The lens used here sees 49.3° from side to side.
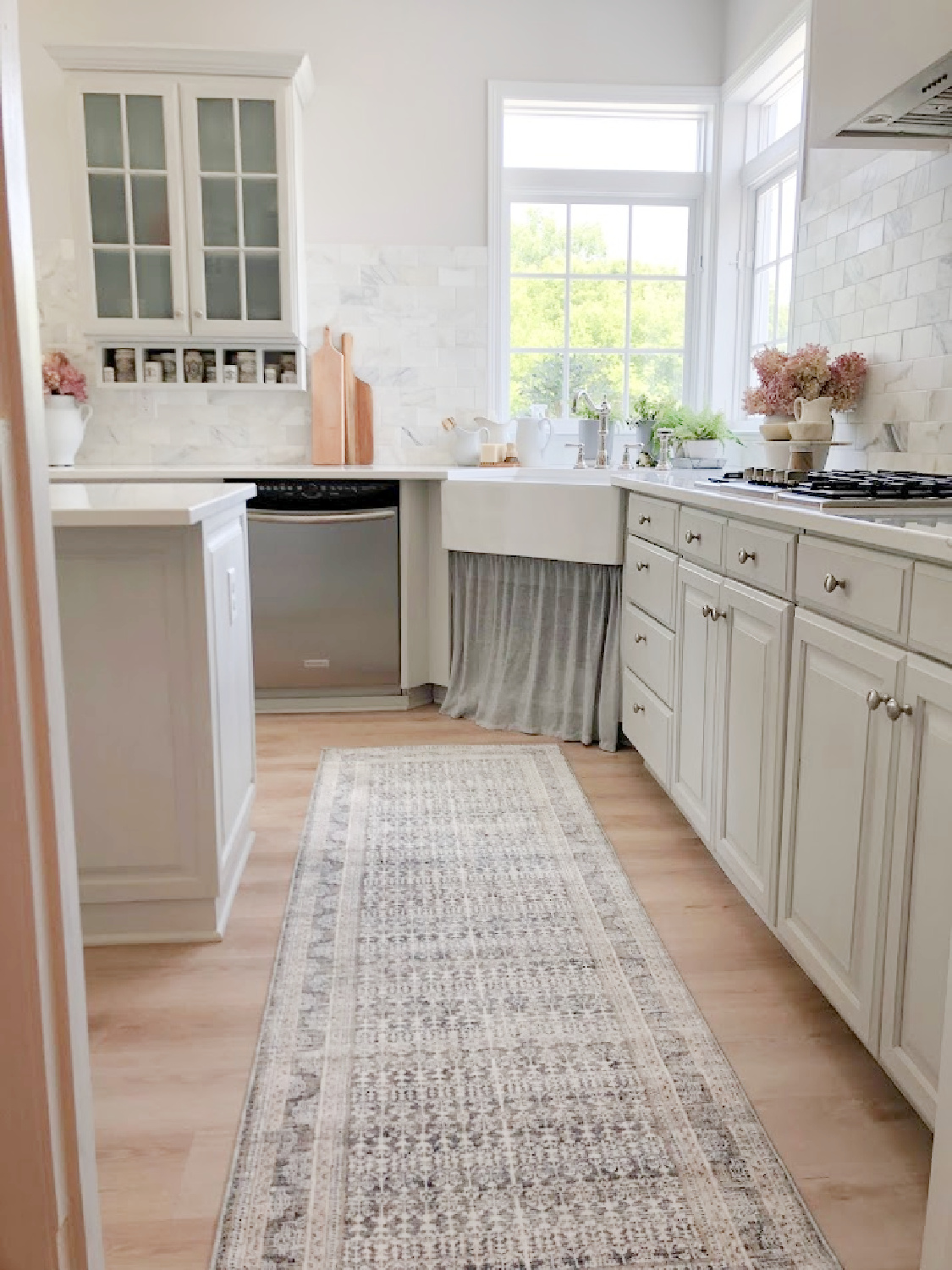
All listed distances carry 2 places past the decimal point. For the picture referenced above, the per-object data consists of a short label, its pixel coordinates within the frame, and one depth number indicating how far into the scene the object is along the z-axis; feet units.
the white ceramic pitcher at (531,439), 13.75
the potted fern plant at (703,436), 12.12
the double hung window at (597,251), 13.93
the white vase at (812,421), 8.19
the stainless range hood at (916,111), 6.46
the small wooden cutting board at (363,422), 13.84
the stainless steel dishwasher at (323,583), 12.19
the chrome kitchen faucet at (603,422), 13.14
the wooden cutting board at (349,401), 13.74
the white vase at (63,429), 12.94
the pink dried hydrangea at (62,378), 13.01
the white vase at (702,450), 12.12
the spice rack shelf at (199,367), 13.20
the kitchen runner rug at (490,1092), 4.27
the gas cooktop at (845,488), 5.64
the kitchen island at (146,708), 6.25
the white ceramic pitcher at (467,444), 13.73
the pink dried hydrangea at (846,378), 9.25
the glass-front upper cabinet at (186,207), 12.18
